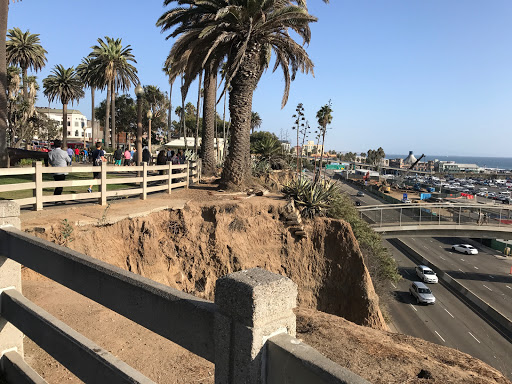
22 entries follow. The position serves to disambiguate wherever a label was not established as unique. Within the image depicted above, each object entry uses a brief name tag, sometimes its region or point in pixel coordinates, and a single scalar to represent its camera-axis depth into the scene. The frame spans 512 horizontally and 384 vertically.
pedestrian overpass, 29.47
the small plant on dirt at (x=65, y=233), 8.29
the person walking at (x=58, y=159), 10.42
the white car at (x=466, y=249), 49.22
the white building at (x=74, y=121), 105.38
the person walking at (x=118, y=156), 24.69
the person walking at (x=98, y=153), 15.12
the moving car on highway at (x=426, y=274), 35.56
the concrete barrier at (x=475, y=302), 26.38
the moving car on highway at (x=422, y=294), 30.08
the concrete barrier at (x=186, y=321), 1.59
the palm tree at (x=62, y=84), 48.06
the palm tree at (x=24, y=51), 43.84
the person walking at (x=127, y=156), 22.92
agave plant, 14.86
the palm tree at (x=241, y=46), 14.96
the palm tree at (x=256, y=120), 98.91
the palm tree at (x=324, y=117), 49.08
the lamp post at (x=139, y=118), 16.21
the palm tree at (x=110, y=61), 42.50
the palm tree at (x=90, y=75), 44.24
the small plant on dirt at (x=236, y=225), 12.66
